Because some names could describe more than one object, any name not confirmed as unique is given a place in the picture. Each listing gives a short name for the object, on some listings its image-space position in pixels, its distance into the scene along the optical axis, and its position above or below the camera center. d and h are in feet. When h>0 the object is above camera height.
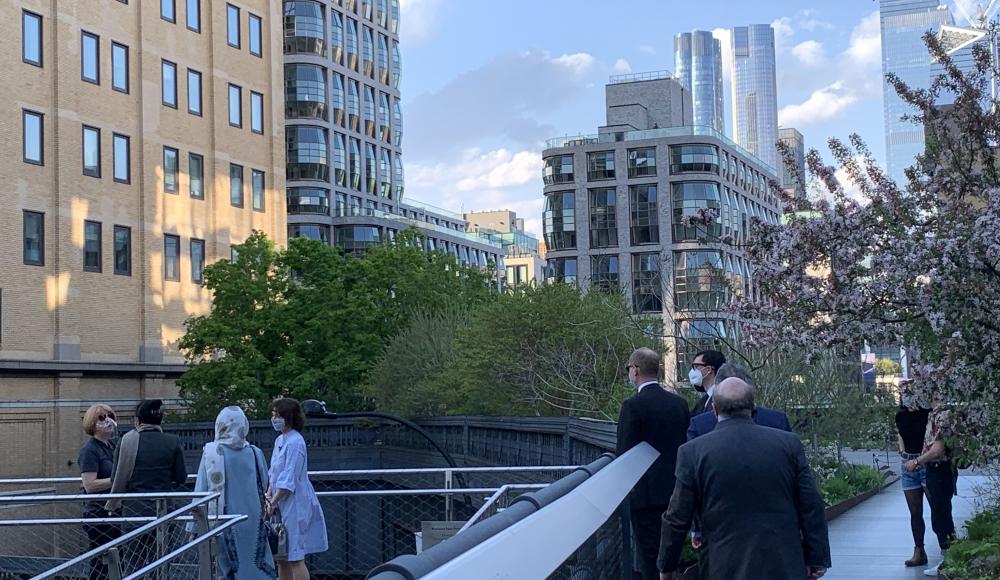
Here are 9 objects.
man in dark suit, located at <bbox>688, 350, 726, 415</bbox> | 31.50 -0.76
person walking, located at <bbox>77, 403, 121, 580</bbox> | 41.78 -3.68
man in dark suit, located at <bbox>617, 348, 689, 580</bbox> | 29.14 -2.35
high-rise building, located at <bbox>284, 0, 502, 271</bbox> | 306.96 +54.42
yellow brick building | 157.28 +20.93
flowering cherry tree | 39.29 +2.26
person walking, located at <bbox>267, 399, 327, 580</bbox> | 39.91 -4.50
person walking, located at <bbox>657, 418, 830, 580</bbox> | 21.68 -2.87
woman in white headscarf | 36.37 -3.97
